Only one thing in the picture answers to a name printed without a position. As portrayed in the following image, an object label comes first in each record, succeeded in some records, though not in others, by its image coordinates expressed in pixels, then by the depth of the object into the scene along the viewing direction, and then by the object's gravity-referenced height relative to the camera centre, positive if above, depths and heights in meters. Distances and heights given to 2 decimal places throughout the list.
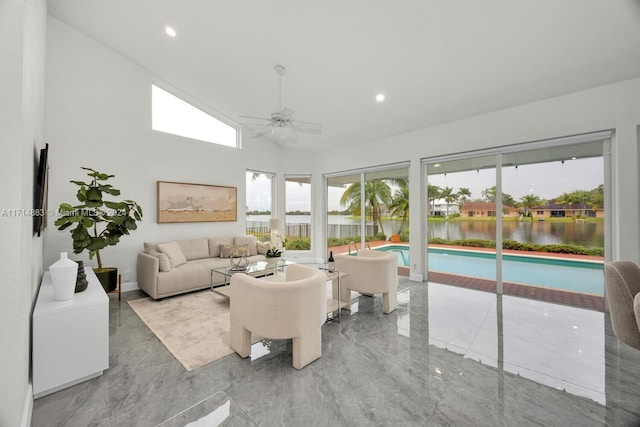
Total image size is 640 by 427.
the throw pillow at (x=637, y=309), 1.56 -0.56
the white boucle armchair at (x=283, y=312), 2.09 -0.82
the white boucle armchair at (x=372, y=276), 3.33 -0.80
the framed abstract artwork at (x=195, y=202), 4.86 +0.24
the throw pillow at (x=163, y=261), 3.97 -0.72
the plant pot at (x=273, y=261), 4.21 -0.79
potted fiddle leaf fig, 3.27 -0.10
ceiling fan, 3.41 +1.25
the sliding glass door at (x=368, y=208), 5.55 +0.16
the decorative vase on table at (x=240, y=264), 4.01 -0.79
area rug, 2.45 -1.30
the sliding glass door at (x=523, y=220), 3.69 -0.09
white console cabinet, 1.87 -0.97
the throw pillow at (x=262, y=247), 5.69 -0.72
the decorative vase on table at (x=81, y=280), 2.39 -0.62
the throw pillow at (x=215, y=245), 5.23 -0.62
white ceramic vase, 2.05 -0.52
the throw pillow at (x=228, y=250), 4.96 -0.70
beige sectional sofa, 3.89 -0.84
